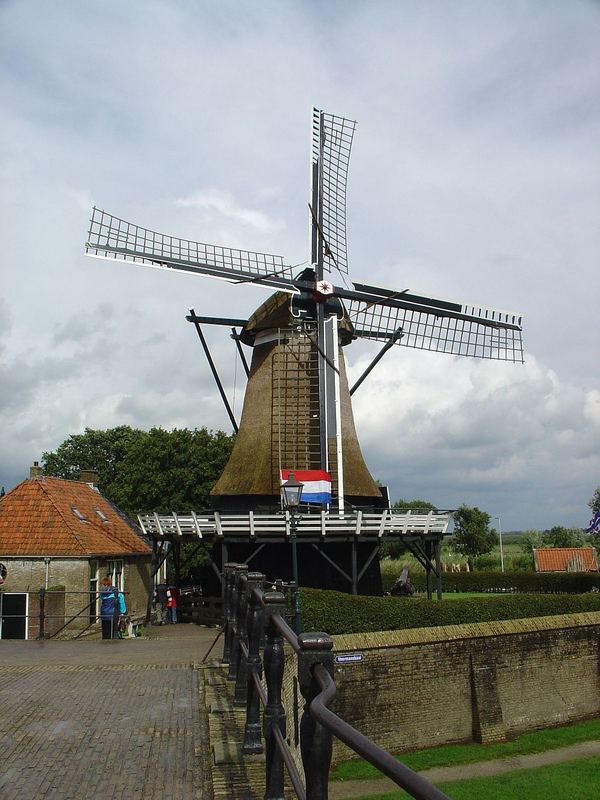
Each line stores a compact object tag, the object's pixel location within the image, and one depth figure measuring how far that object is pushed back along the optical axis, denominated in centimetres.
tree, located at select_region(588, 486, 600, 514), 6931
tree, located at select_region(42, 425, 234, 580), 3325
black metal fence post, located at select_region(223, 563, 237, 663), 646
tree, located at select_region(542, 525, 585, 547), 6706
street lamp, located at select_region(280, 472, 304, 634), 1176
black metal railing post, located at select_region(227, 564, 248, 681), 555
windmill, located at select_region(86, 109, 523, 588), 2005
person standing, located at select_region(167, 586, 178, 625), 2077
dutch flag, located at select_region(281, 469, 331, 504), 1836
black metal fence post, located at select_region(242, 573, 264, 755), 409
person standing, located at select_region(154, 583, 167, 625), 2160
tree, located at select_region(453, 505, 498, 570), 6994
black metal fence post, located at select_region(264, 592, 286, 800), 304
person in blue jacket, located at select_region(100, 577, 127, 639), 1379
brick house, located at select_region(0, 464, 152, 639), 1744
